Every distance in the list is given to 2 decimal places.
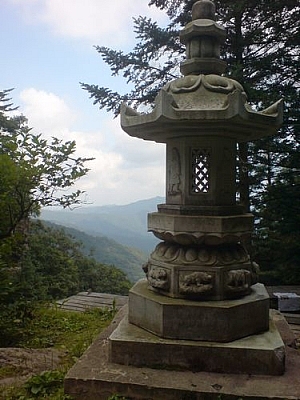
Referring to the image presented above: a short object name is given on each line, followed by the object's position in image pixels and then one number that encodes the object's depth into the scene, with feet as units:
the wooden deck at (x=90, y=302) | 19.69
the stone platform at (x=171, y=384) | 8.07
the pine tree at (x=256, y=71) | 21.76
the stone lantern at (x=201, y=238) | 9.06
